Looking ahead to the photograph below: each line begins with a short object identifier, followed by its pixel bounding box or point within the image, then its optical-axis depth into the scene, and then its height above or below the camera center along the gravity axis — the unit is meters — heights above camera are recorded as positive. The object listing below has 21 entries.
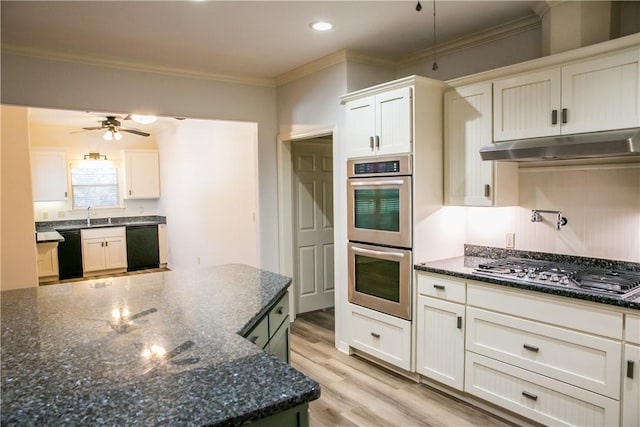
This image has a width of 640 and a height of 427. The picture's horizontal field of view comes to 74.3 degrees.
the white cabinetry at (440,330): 2.80 -0.97
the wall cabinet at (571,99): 2.24 +0.51
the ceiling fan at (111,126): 5.82 +0.97
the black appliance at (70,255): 7.07 -1.00
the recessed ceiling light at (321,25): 2.98 +1.19
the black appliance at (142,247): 7.67 -0.96
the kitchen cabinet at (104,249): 7.29 -0.94
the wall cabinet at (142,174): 7.79 +0.39
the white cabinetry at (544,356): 2.15 -0.95
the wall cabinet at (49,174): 7.07 +0.38
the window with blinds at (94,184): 7.63 +0.21
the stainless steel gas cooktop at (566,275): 2.21 -0.52
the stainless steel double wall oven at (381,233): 3.08 -0.33
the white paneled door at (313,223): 4.86 -0.37
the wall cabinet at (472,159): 2.86 +0.21
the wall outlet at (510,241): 3.11 -0.39
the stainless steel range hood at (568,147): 2.14 +0.22
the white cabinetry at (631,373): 2.04 -0.92
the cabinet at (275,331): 1.96 -0.70
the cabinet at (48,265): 6.79 -1.12
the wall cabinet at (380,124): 3.04 +0.51
